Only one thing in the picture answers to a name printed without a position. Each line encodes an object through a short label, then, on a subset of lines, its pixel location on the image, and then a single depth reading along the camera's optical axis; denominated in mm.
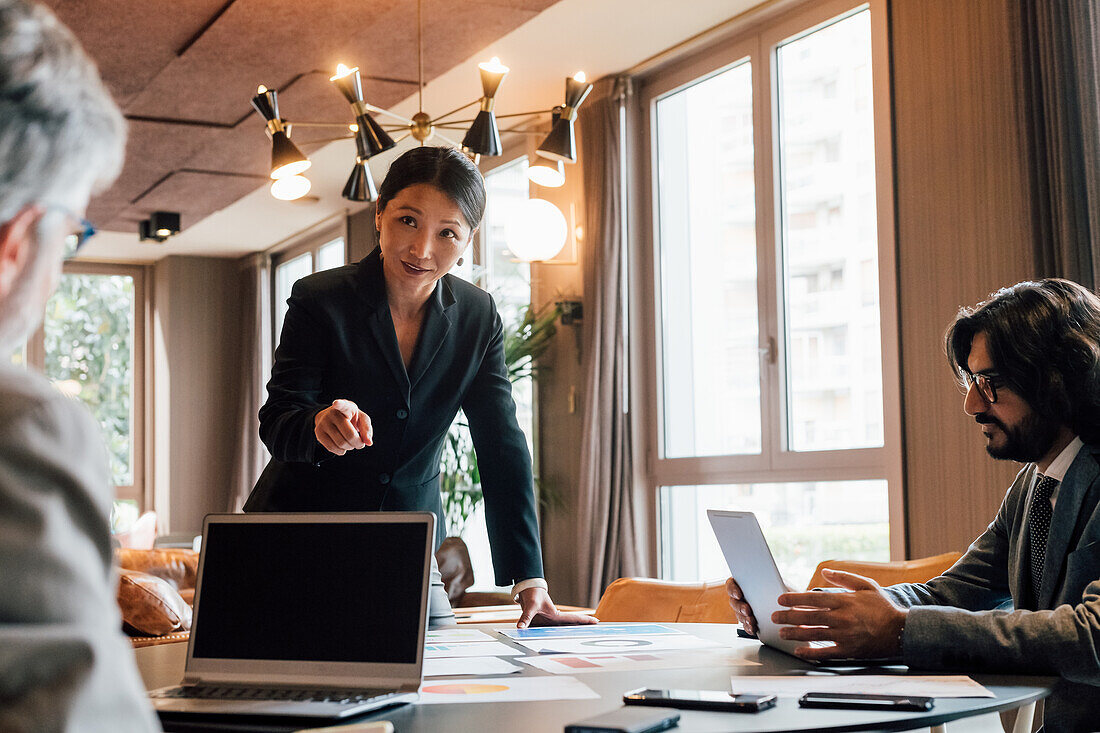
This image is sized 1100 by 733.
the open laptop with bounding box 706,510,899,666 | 1707
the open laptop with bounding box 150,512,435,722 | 1363
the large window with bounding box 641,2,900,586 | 4680
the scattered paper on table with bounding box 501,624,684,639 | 1953
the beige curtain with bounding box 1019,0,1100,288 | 3443
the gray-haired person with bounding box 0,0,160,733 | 614
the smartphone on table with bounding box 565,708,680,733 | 1095
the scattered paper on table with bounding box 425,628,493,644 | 1921
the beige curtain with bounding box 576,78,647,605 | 5621
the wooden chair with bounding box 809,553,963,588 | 2869
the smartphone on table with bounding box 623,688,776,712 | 1237
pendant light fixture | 3631
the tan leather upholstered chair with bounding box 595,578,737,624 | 2813
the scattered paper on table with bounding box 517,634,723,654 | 1783
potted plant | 6172
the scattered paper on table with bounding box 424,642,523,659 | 1726
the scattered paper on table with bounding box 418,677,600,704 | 1357
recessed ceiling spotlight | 7887
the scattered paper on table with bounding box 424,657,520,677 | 1560
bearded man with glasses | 1541
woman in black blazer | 2072
